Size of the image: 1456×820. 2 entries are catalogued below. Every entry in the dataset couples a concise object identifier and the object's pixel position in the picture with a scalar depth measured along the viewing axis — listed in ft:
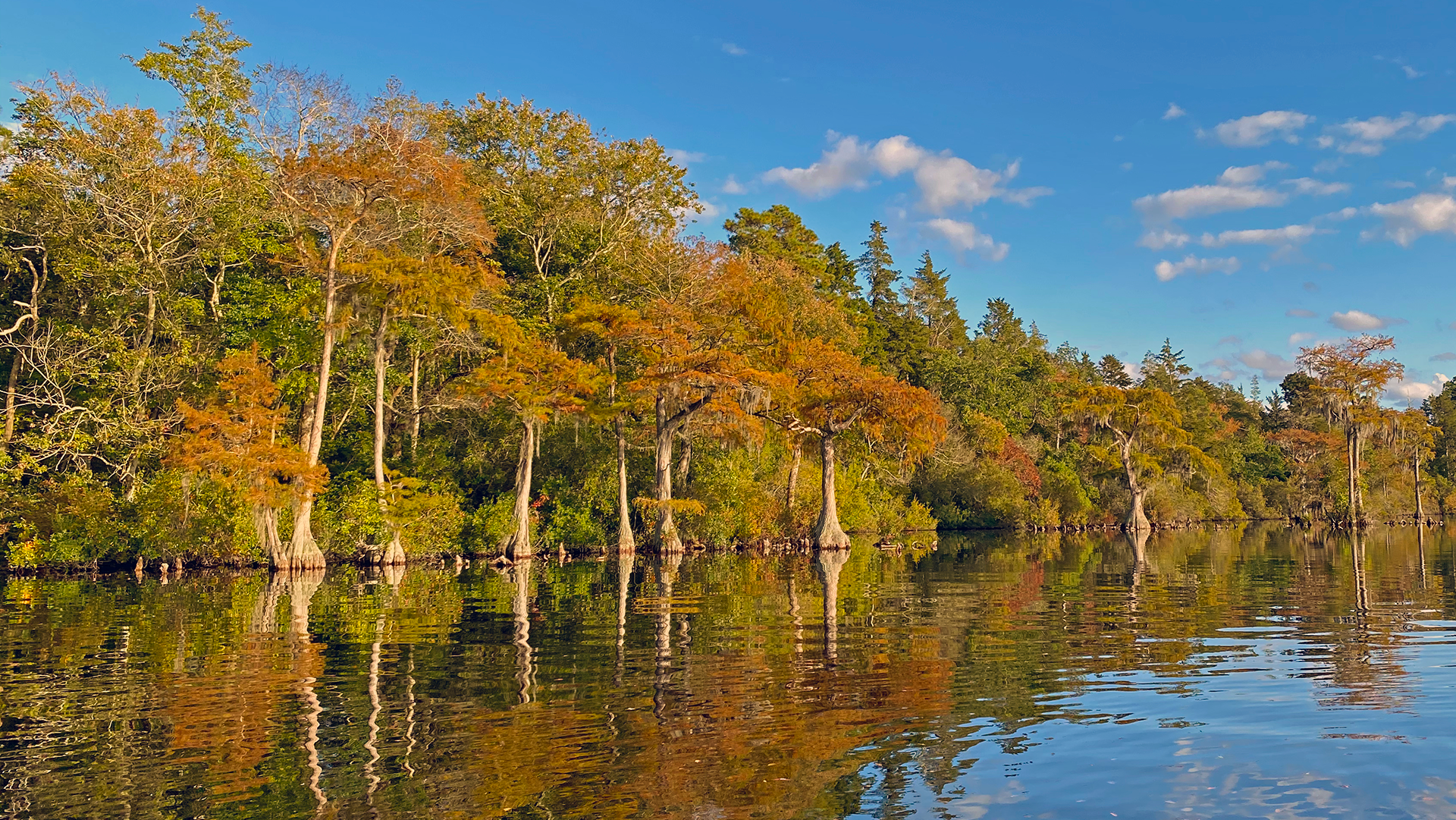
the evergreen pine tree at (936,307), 327.67
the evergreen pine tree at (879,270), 309.01
